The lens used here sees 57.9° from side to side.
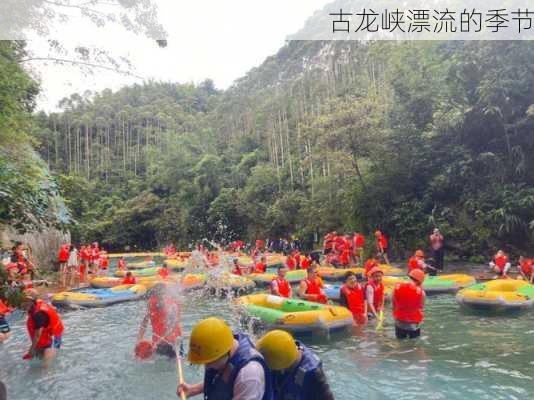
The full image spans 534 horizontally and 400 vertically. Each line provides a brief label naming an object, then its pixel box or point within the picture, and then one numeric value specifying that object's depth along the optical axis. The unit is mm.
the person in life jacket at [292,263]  16078
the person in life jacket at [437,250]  14984
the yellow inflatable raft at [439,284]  11688
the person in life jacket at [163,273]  15484
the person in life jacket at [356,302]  8133
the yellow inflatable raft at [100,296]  11578
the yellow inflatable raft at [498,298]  9234
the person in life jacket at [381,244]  16531
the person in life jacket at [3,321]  7188
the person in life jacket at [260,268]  15336
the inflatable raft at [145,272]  18406
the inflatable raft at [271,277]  14039
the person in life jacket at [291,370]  2443
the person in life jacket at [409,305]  6418
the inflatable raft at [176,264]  19969
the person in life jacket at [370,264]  10416
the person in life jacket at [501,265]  12820
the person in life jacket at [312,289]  8759
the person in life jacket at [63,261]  14938
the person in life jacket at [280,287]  8938
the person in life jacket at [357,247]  17391
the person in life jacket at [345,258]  16703
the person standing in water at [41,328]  6102
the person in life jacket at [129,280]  13753
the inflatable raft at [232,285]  12859
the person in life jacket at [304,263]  15973
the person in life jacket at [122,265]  19547
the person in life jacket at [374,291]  7812
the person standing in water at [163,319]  6184
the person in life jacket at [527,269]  12141
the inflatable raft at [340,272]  14406
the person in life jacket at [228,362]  2248
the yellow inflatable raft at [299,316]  7535
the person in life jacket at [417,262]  11880
